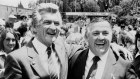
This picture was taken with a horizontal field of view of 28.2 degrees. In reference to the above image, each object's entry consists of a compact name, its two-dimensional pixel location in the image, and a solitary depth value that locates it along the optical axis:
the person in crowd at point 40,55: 2.68
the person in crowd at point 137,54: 3.36
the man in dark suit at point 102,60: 2.93
